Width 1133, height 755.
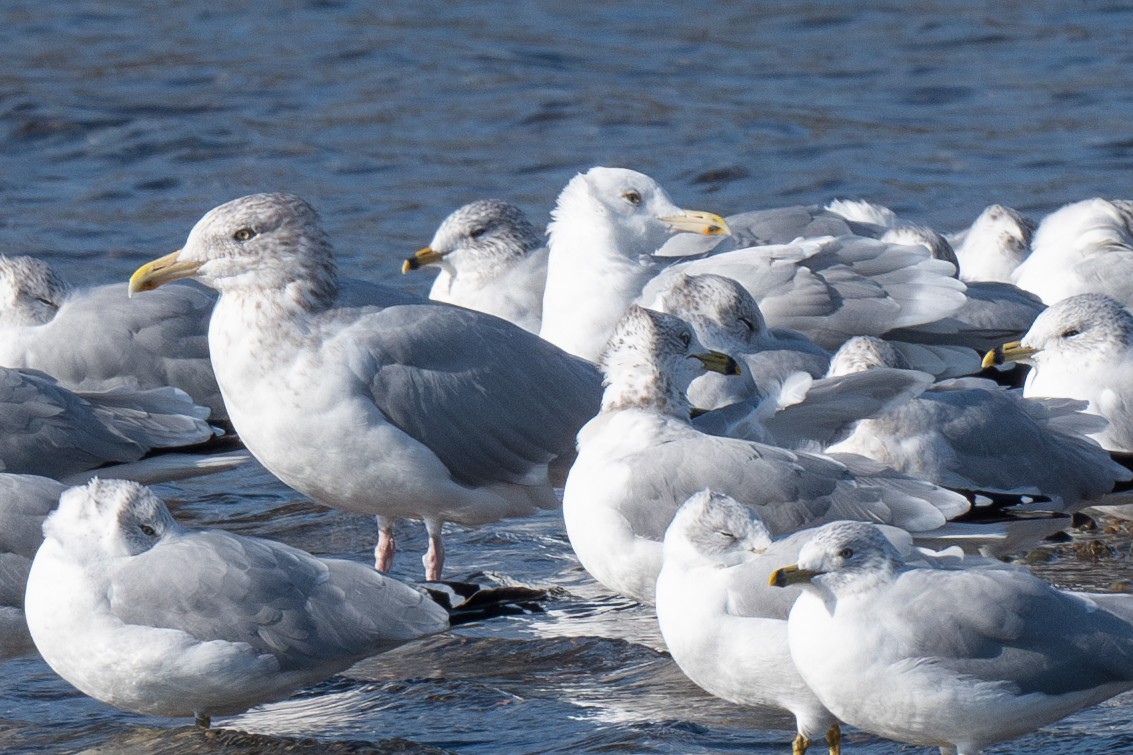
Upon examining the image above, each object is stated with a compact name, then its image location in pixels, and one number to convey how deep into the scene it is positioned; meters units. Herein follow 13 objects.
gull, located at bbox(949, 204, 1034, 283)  22.91
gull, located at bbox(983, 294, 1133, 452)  16.62
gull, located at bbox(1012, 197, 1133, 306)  20.00
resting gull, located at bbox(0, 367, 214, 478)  15.64
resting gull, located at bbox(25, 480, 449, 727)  11.77
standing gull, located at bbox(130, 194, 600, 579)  14.59
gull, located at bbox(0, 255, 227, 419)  18.11
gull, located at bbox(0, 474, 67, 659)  13.06
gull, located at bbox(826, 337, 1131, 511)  14.49
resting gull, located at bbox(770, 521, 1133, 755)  10.77
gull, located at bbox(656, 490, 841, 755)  11.42
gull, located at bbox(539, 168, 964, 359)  18.69
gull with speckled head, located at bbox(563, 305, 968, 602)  12.95
